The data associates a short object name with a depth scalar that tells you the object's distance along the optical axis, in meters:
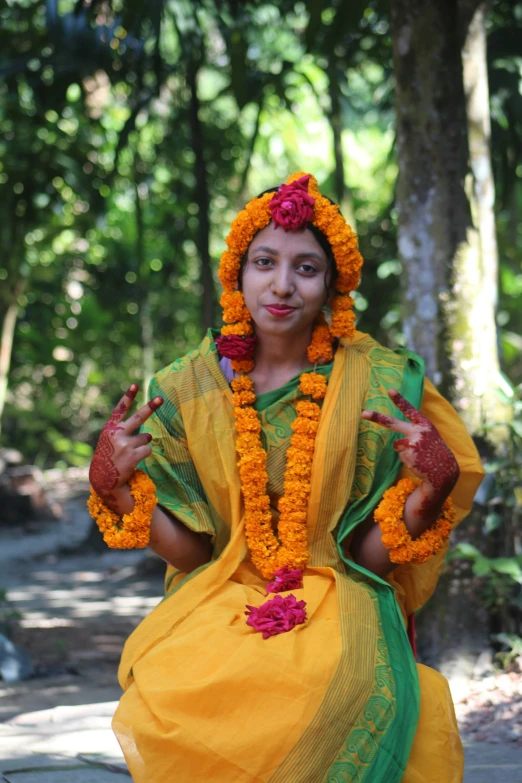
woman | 2.19
